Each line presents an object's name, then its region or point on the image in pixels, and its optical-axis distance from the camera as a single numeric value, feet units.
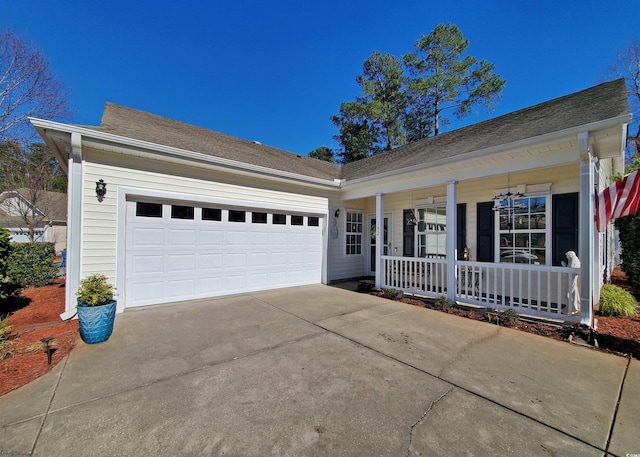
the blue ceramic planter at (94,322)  12.15
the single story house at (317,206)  15.37
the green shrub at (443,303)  18.42
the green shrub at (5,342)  10.88
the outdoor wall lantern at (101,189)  16.24
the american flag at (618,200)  12.66
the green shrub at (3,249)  16.18
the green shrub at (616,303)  16.38
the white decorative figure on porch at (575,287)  14.84
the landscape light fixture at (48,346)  10.11
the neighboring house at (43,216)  52.42
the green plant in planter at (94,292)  12.51
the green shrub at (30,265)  23.32
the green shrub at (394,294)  21.23
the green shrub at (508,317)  15.33
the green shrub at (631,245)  21.32
